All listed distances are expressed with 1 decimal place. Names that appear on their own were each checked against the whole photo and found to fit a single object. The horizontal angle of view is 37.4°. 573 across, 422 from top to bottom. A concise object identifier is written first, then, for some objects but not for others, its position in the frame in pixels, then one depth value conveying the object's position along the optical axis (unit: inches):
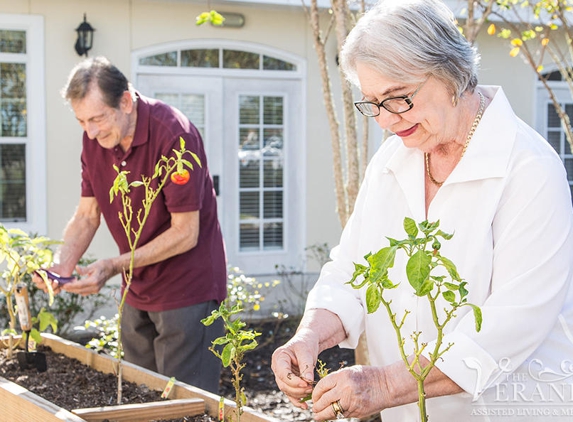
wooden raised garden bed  91.0
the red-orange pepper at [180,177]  104.6
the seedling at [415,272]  59.2
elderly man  124.3
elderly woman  73.2
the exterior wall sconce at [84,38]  305.9
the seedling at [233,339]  78.1
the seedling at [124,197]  98.3
